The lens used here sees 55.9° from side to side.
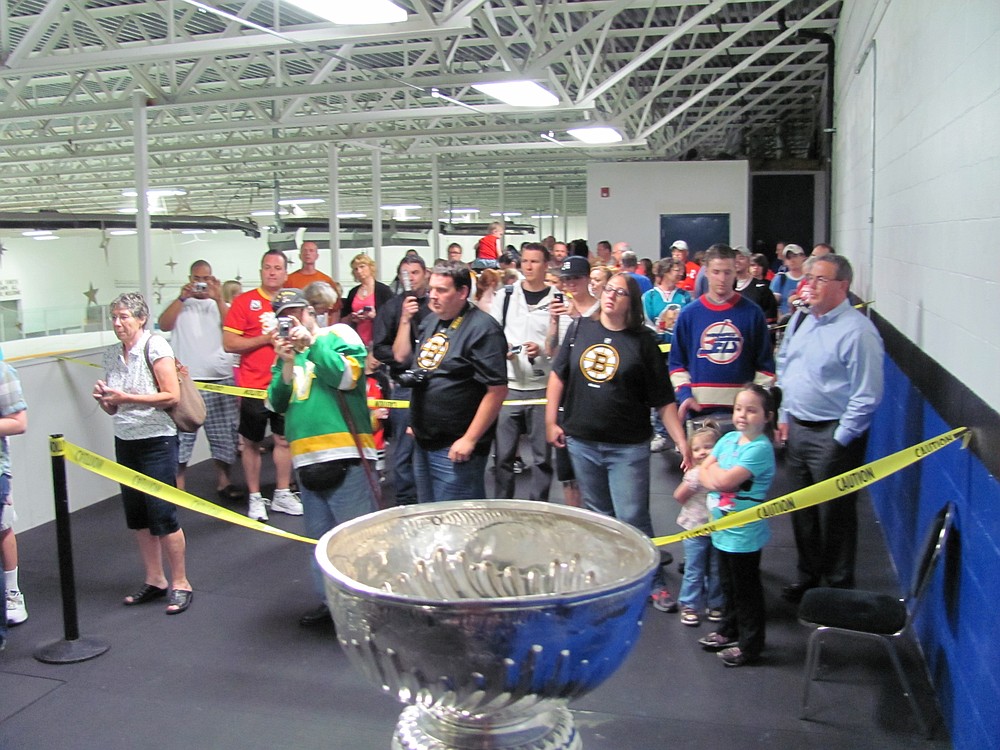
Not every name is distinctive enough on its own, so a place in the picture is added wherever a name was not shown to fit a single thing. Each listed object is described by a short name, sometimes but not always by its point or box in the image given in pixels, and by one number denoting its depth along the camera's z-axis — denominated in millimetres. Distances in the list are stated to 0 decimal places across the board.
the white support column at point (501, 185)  21641
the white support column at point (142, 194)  8570
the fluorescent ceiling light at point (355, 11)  5426
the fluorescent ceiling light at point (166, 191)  16531
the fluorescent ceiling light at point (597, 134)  13248
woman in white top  4297
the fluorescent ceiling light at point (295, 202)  27552
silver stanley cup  1103
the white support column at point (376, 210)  14352
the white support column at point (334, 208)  13086
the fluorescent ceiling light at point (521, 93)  9219
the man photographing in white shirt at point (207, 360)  6309
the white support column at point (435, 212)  16453
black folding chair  3191
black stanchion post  3852
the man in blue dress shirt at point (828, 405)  3994
